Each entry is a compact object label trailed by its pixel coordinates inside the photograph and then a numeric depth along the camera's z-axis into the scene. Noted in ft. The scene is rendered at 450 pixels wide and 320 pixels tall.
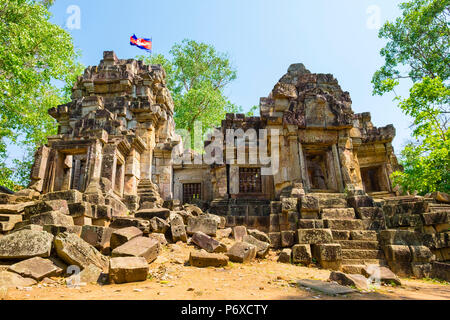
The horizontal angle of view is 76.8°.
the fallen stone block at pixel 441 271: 19.70
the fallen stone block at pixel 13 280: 12.66
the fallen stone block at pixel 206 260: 17.30
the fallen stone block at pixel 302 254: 20.58
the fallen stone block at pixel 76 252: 15.47
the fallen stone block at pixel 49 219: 19.49
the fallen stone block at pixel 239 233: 24.28
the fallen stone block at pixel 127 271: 13.88
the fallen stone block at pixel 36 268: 13.87
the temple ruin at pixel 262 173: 22.52
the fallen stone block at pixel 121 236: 18.31
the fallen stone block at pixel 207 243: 19.99
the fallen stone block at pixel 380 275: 16.47
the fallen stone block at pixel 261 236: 23.88
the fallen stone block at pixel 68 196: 23.70
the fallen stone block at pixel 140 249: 16.17
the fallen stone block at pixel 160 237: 20.74
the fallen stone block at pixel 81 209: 21.85
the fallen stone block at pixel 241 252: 18.97
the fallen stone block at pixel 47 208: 21.38
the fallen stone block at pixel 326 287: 12.99
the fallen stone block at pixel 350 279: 14.61
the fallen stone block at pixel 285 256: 20.84
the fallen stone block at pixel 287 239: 23.54
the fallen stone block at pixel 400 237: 21.81
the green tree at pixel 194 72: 75.77
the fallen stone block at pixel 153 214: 24.29
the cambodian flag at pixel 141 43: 67.67
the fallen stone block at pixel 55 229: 18.08
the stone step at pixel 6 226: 21.00
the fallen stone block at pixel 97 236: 18.54
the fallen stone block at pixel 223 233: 24.43
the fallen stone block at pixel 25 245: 15.47
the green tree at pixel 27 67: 41.63
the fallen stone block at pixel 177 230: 21.79
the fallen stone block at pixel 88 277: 14.24
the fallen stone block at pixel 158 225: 21.76
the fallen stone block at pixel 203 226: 23.43
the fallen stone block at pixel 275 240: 24.14
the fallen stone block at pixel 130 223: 21.06
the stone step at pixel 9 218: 22.21
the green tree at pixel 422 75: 32.17
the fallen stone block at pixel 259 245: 20.98
